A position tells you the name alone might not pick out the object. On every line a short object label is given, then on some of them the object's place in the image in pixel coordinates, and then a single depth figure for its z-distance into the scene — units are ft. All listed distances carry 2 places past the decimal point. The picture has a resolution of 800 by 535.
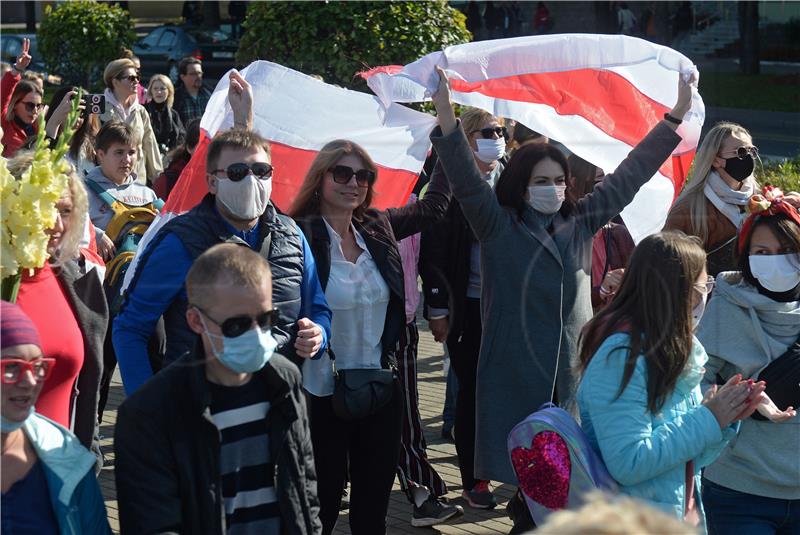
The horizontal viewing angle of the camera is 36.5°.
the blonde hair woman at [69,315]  12.64
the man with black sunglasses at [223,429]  10.74
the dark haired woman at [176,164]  26.08
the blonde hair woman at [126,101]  31.82
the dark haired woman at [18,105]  29.14
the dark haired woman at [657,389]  11.80
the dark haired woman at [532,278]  16.78
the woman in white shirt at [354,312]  16.38
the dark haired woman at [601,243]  20.16
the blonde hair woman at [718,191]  19.13
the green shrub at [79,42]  70.03
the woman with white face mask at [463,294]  20.92
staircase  115.14
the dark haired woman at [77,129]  25.88
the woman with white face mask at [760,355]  14.33
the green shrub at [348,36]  33.99
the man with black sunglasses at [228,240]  13.88
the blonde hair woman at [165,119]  37.93
